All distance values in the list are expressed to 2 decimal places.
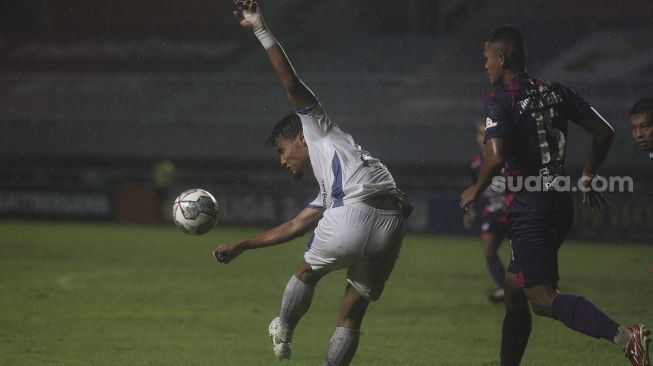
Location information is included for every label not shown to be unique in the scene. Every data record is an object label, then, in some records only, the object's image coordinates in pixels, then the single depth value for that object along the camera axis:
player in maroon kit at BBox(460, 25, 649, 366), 11.17
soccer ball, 13.35
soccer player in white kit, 11.67
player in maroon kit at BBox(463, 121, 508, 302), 22.12
